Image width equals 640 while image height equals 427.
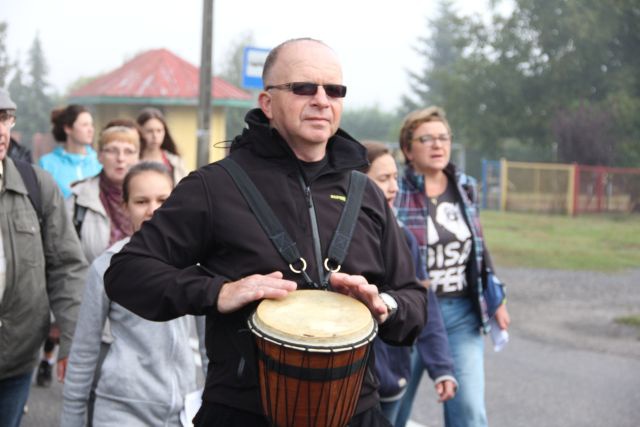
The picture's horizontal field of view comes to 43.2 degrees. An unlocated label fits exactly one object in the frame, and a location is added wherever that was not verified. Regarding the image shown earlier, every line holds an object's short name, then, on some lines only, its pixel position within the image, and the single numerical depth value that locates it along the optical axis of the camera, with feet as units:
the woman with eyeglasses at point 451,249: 14.34
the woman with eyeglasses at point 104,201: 15.60
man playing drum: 7.37
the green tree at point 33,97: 229.04
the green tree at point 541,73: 137.59
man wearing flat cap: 11.69
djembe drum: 6.96
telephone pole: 35.76
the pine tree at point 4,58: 161.17
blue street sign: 30.19
